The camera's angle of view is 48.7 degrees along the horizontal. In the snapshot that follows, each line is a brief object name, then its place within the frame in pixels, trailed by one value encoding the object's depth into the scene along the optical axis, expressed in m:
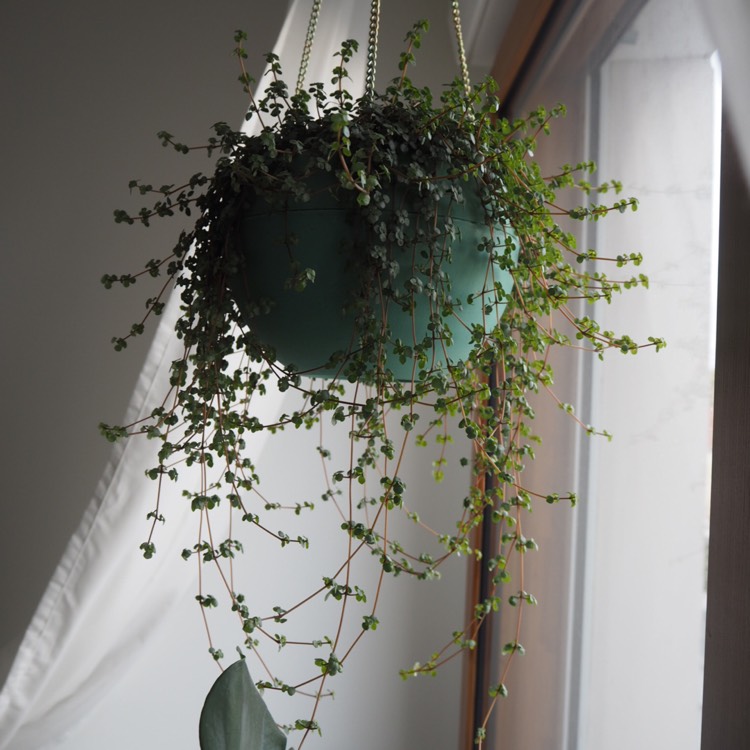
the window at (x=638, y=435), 0.93
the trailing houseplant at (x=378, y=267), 0.75
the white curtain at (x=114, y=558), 1.32
